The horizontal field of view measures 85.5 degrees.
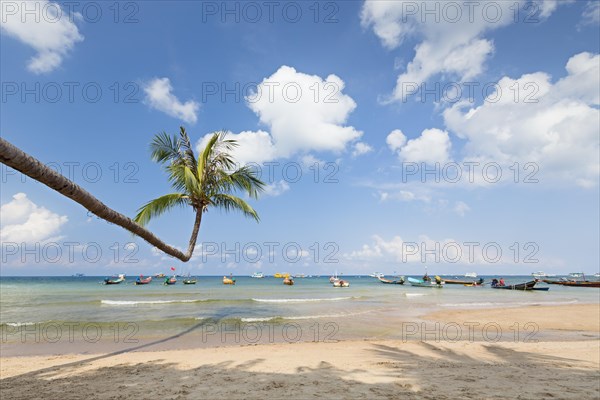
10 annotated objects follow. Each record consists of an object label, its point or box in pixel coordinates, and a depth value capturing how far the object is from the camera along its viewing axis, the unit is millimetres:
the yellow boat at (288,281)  61088
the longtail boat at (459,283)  58419
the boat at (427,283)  54297
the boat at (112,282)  68188
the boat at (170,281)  63850
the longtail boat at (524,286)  47188
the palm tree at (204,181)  9385
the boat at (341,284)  58450
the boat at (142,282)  64812
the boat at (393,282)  70806
